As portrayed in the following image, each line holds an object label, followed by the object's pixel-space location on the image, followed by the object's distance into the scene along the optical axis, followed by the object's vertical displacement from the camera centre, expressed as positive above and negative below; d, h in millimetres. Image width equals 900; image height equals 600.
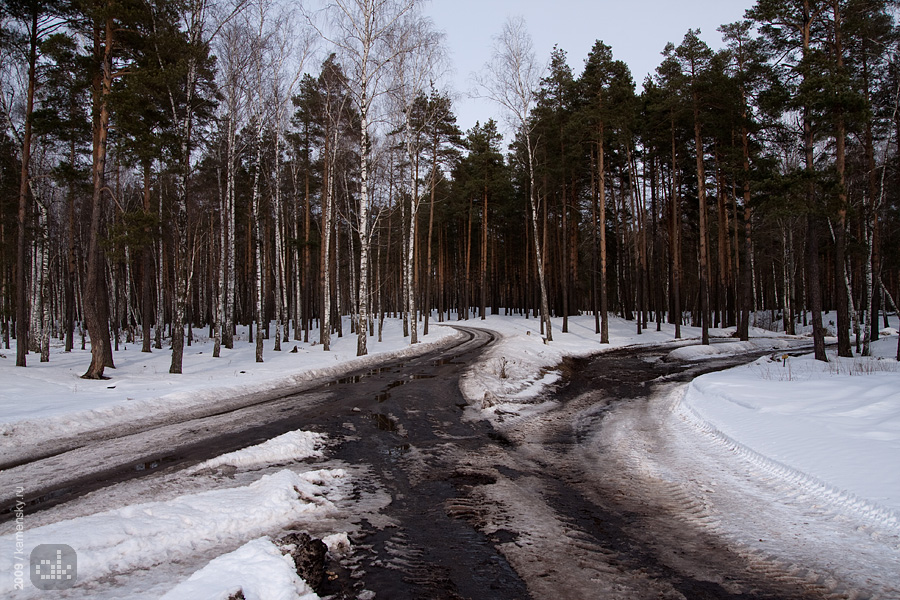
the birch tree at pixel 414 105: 20953 +10726
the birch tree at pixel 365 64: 18797 +10285
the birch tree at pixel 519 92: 24484 +11425
